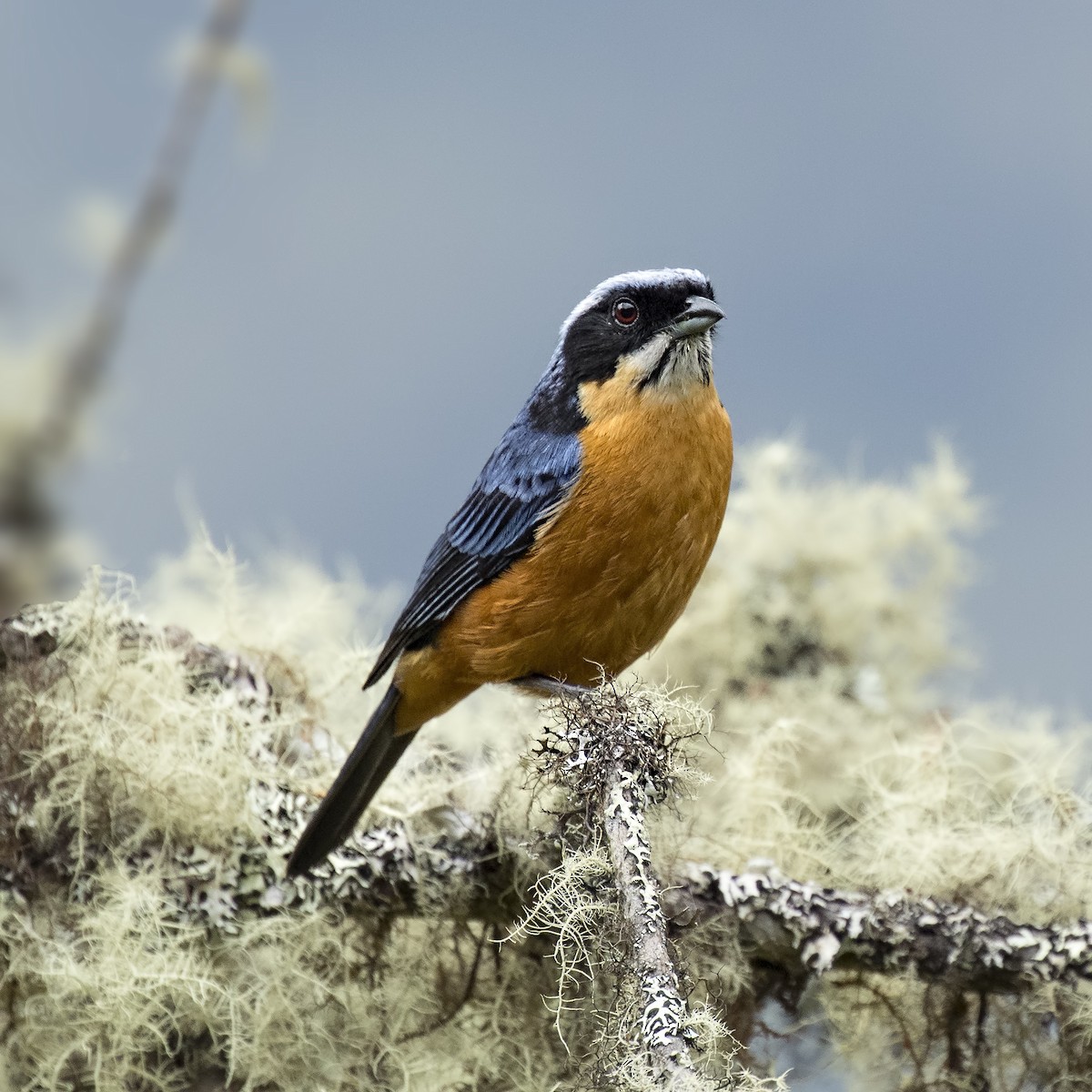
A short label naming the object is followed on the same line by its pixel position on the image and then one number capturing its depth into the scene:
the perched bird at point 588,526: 5.97
